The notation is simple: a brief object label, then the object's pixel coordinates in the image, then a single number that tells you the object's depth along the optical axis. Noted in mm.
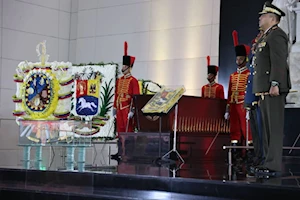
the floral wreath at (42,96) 7738
